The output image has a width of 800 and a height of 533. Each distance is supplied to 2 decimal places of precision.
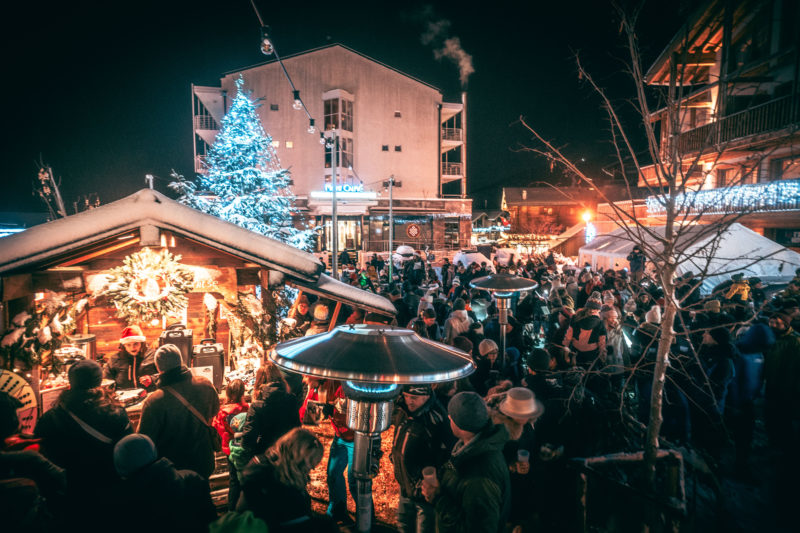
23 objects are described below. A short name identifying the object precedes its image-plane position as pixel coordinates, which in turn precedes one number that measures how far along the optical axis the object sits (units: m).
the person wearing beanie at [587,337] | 5.79
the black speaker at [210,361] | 5.89
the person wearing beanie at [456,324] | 6.52
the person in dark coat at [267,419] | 3.41
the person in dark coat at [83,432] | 3.09
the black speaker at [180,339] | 5.81
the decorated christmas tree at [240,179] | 15.14
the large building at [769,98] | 15.52
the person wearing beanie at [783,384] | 5.47
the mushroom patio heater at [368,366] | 2.06
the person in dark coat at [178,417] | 3.68
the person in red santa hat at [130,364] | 5.72
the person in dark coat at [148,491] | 2.41
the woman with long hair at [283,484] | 2.65
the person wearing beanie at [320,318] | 6.58
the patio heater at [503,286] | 6.49
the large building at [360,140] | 32.72
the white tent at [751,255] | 12.90
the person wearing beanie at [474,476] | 2.45
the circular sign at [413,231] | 35.88
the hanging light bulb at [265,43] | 6.89
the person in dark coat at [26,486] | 2.64
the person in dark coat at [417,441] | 3.42
